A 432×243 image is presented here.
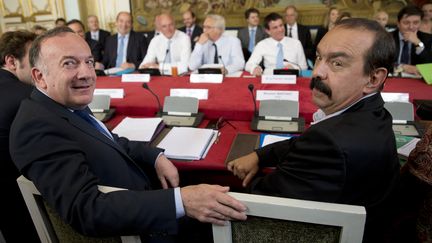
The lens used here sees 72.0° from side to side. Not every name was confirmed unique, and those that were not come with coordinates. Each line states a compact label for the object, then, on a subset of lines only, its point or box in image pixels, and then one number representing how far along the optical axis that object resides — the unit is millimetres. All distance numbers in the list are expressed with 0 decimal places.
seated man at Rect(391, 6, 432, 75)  3215
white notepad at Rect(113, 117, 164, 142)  1587
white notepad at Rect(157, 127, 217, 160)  1396
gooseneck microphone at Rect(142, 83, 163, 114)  1918
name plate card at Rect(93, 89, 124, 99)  2145
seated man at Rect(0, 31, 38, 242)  1312
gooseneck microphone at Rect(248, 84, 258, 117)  1771
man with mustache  821
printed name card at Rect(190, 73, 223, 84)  2418
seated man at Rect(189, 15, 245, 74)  3801
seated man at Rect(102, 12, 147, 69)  4578
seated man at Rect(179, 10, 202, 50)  4848
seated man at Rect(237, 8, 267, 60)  4904
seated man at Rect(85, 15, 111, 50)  5195
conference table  1411
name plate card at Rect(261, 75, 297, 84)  2285
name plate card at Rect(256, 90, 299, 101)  1806
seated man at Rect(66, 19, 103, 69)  4996
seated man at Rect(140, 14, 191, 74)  4125
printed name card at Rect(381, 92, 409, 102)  1749
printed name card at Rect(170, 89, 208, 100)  2000
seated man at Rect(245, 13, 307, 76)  3715
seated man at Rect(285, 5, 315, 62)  4836
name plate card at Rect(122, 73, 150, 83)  2594
